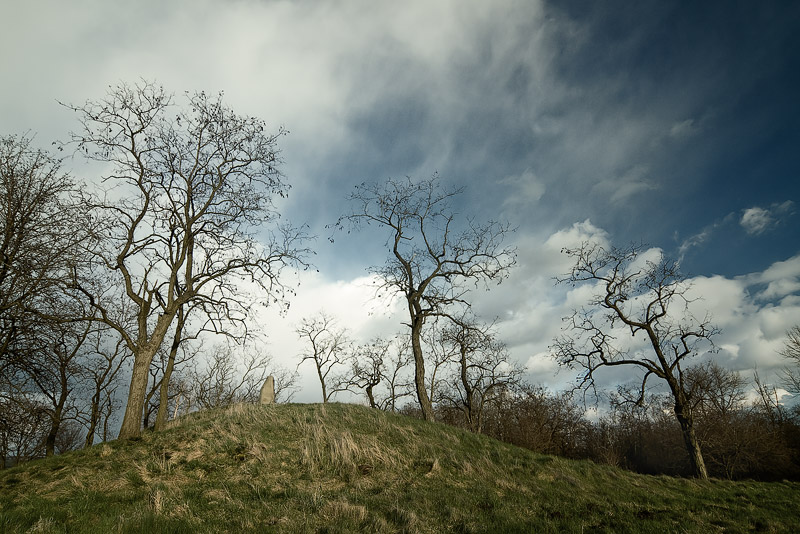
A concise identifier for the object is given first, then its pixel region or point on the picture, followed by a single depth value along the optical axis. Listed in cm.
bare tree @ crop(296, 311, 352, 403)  3897
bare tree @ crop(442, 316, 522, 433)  2878
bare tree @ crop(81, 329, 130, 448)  2514
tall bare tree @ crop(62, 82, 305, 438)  1327
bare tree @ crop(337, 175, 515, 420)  2019
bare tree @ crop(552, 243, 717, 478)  1870
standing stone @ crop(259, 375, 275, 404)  2184
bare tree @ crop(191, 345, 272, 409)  3578
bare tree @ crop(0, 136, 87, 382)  1005
